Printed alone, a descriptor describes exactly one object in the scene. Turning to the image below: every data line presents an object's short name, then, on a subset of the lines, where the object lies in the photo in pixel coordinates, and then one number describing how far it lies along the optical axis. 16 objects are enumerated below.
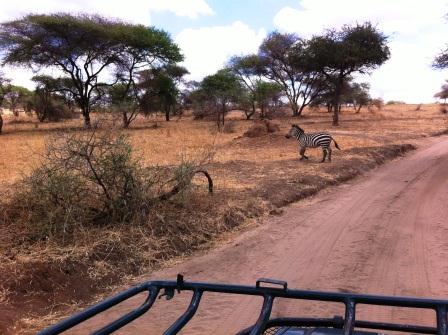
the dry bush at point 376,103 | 52.44
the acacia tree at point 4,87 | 33.69
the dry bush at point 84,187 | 6.93
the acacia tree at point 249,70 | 40.97
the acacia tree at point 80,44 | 30.94
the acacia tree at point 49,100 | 38.47
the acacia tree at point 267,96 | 39.76
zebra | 14.95
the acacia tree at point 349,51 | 29.31
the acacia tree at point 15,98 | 47.24
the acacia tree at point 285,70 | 43.03
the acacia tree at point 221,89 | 29.55
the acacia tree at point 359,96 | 49.01
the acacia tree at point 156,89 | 36.81
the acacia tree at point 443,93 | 53.14
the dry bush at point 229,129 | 27.57
